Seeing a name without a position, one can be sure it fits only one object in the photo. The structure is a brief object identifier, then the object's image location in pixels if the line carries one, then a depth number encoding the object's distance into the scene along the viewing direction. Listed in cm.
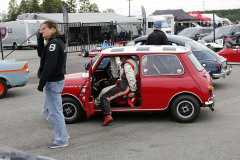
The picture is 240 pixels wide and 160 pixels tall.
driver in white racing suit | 667
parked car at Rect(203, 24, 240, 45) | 2153
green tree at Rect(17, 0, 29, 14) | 8069
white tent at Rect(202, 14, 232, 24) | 5193
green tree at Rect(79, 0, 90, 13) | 7825
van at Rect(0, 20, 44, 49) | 3244
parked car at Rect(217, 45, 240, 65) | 1528
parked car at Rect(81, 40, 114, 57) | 1943
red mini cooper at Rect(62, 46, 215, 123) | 668
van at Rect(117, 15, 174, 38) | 4125
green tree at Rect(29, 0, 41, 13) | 7694
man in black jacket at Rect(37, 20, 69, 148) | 521
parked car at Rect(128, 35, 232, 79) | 1049
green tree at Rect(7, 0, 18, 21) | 8194
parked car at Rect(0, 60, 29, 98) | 997
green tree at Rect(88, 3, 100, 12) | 8069
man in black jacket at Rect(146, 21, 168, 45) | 1012
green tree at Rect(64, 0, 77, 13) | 7644
